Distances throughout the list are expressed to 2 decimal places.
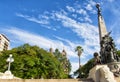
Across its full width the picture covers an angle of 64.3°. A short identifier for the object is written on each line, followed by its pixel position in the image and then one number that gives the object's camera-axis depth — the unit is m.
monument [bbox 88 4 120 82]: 5.89
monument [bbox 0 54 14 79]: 7.87
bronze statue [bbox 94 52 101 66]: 7.45
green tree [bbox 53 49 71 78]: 42.22
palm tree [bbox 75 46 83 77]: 38.55
